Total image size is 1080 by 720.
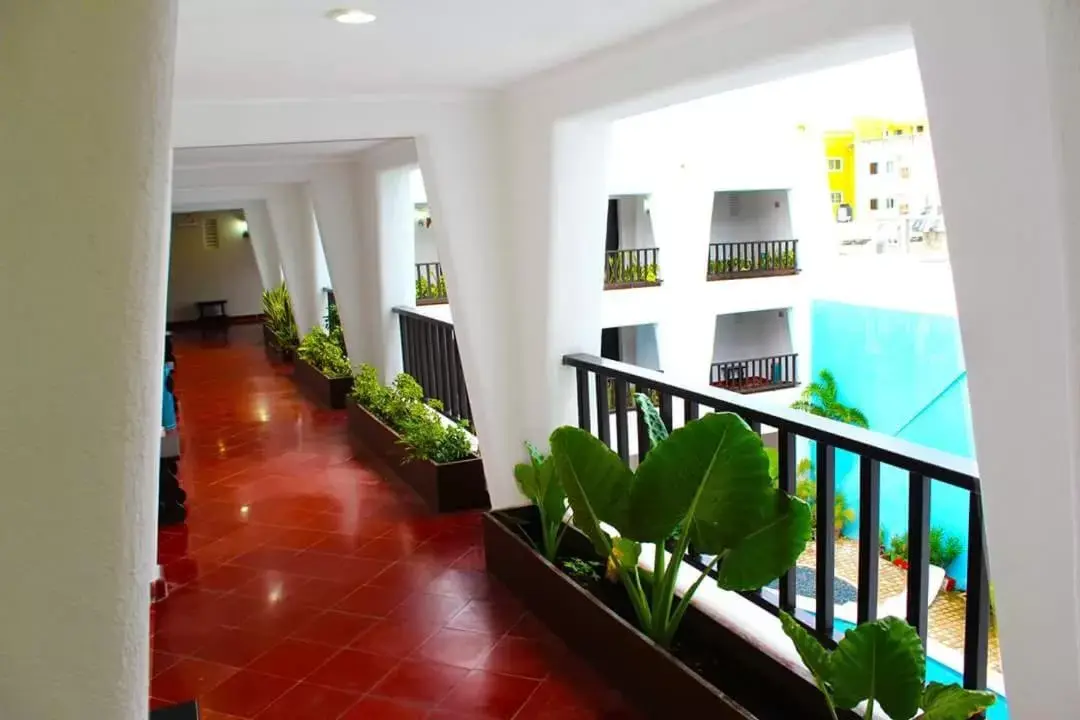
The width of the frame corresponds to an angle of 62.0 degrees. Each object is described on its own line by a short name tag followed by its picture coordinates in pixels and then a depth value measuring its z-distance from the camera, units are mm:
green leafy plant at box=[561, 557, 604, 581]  4102
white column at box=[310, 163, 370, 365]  8633
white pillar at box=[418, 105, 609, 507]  4551
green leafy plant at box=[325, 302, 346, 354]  10719
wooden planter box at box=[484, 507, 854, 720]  3027
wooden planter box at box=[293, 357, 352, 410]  9492
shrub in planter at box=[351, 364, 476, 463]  6141
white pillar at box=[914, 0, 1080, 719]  2002
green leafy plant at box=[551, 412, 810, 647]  2955
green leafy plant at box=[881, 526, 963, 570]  12406
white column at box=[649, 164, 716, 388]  15352
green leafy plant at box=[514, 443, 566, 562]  4219
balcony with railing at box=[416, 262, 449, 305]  14219
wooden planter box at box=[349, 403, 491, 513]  5879
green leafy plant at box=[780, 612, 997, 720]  2373
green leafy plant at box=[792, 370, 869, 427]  15612
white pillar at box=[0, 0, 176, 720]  1166
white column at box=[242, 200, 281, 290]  14695
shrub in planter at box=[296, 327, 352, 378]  9773
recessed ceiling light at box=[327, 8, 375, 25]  2824
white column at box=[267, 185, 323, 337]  11172
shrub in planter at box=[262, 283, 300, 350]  12828
